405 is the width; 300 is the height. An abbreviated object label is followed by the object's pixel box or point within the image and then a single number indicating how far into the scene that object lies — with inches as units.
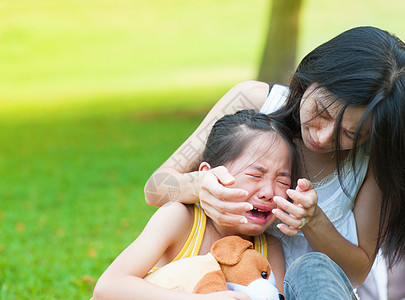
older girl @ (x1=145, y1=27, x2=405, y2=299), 88.7
